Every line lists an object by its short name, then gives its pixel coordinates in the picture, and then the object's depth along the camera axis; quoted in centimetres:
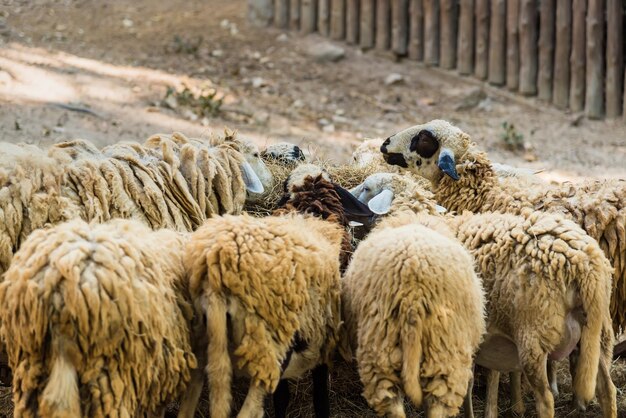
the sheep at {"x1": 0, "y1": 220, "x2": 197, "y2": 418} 830
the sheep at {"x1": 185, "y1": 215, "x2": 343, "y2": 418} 923
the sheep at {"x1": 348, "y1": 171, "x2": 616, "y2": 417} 994
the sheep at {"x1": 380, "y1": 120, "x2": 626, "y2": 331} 1173
